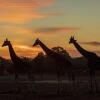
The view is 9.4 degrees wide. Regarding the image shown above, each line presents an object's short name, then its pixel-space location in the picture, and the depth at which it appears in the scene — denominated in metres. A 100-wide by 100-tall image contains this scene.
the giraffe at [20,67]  35.38
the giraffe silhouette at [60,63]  34.78
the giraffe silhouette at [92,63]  34.28
